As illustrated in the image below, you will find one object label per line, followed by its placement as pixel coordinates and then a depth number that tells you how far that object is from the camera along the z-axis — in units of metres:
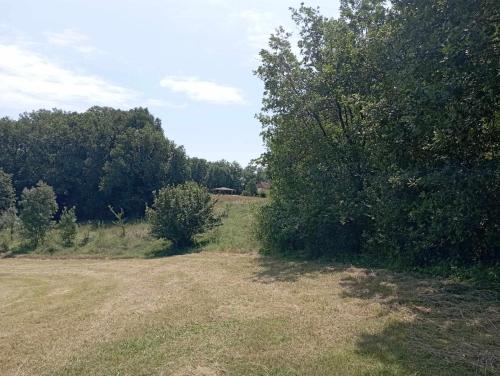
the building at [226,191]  66.39
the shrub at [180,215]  19.70
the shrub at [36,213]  23.39
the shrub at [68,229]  23.59
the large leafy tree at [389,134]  7.23
